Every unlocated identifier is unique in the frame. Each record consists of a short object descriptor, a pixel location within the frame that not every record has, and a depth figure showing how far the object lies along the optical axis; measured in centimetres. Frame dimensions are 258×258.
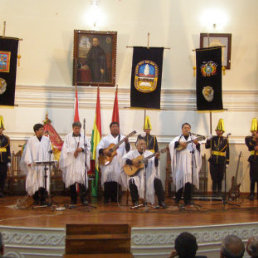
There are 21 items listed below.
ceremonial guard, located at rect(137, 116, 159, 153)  1008
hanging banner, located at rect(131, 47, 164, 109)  1086
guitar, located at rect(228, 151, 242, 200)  1040
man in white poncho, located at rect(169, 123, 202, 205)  938
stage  662
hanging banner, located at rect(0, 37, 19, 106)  1068
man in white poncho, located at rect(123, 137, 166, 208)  911
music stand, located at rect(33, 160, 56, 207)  862
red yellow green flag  1059
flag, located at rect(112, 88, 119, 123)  1140
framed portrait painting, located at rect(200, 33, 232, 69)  1197
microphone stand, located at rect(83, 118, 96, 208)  899
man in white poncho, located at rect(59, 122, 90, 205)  924
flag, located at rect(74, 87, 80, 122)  1141
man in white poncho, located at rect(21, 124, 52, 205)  930
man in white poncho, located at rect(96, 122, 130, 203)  982
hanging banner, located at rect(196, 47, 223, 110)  1085
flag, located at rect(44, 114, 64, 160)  1107
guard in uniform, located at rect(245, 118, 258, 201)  1052
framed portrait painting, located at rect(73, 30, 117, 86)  1183
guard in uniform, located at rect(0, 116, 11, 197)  1052
